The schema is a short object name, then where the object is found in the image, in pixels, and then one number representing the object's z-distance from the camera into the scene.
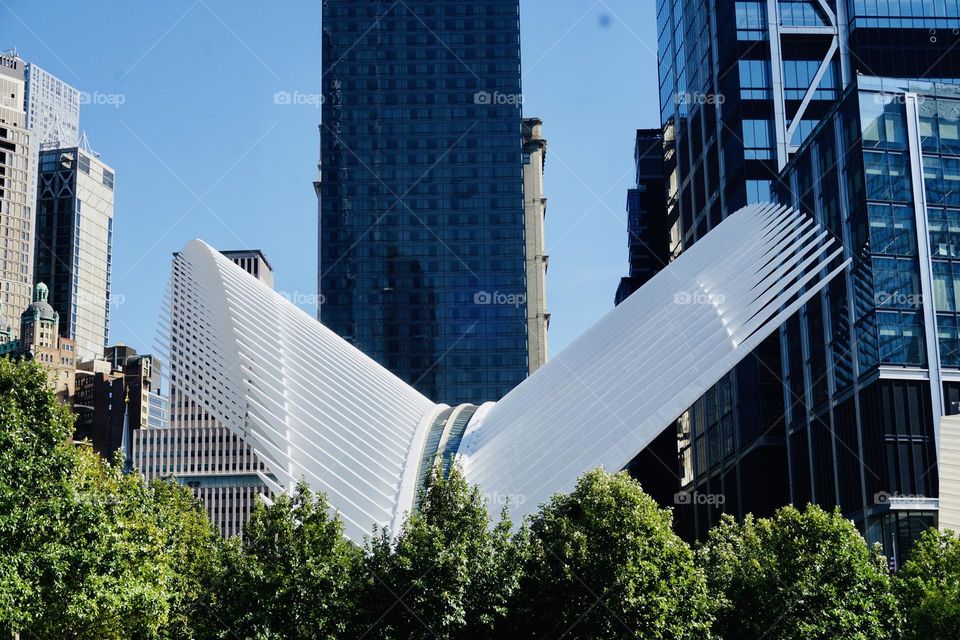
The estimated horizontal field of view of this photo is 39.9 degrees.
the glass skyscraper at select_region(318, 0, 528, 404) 176.25
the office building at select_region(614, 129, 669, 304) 126.12
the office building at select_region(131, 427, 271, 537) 164.62
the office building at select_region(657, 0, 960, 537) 78.25
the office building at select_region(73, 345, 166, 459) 194.12
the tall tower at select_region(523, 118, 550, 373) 189.88
